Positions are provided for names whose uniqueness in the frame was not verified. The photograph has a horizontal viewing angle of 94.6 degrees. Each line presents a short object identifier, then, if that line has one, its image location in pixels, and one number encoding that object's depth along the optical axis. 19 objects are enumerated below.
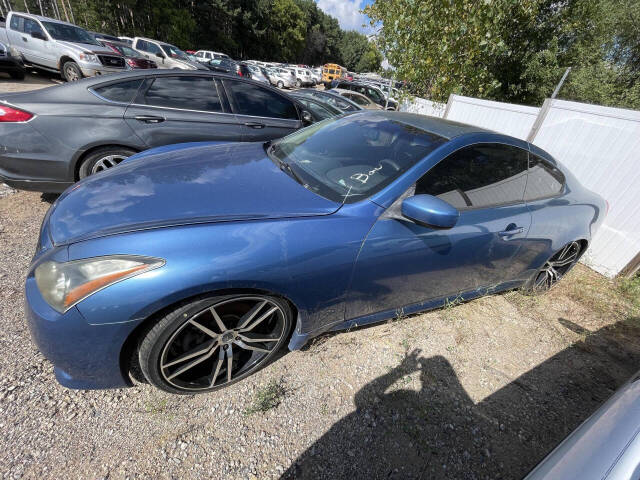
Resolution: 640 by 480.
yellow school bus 36.19
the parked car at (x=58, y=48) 8.25
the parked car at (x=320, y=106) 6.34
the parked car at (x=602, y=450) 0.91
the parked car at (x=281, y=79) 22.12
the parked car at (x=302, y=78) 26.62
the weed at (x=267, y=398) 1.65
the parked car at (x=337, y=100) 7.85
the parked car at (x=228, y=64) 17.09
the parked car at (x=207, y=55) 23.61
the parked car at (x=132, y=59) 9.47
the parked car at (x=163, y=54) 13.94
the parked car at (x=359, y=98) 11.34
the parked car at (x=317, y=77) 30.09
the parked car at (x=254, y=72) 17.52
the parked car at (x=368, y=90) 13.71
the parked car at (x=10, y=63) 8.21
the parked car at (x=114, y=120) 2.66
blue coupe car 1.28
